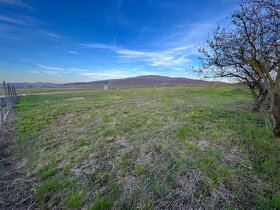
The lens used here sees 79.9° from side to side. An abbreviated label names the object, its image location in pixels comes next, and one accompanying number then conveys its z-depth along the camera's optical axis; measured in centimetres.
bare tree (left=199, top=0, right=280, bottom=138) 448
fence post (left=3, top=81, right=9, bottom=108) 988
